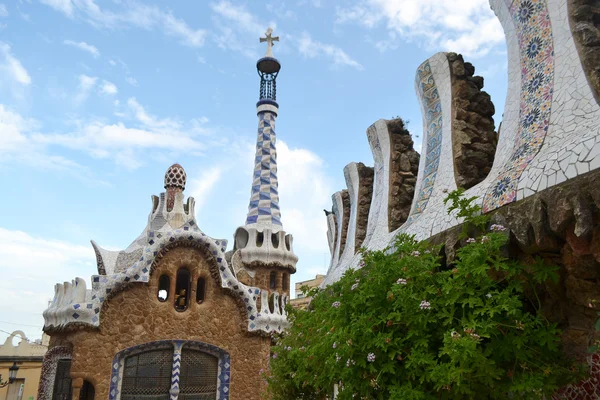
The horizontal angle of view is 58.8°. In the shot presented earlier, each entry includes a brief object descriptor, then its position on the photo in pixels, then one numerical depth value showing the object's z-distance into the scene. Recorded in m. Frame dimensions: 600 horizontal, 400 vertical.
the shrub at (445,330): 3.45
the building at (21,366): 17.39
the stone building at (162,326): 9.38
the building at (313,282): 32.68
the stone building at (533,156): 3.52
